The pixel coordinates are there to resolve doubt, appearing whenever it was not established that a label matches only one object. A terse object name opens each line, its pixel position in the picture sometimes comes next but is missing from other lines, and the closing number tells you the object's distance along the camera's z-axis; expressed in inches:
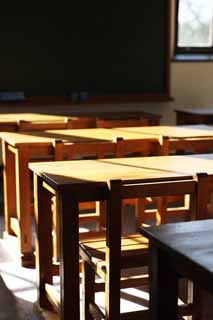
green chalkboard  235.6
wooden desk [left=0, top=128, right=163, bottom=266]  137.3
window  257.1
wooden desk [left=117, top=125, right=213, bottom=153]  147.6
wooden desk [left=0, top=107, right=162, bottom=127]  215.9
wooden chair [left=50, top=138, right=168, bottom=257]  136.7
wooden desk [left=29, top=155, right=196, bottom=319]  91.5
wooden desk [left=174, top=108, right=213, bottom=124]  223.3
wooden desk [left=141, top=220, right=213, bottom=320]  55.2
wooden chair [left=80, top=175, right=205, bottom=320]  91.8
